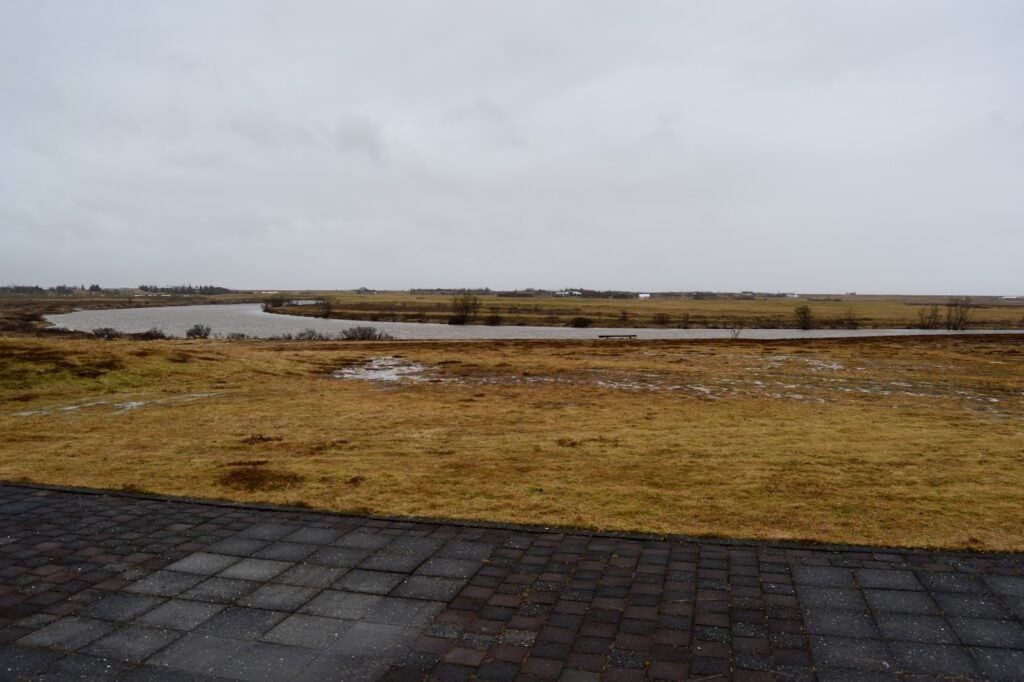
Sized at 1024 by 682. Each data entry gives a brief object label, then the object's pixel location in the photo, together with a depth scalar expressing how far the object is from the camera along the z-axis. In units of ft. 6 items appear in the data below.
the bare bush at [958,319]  249.55
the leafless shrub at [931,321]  257.96
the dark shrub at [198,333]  178.07
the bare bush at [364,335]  173.17
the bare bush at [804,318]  258.78
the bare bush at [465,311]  273.75
